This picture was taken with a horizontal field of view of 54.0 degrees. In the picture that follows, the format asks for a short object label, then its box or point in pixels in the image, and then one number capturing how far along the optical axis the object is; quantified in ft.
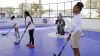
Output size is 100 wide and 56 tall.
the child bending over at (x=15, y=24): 19.62
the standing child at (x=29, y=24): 13.42
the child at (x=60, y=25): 22.76
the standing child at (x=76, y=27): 7.86
